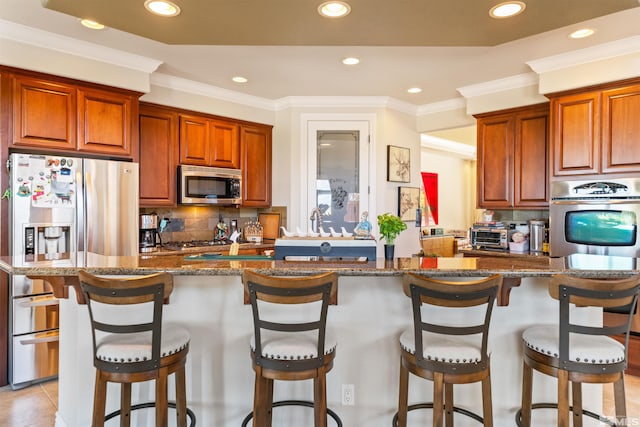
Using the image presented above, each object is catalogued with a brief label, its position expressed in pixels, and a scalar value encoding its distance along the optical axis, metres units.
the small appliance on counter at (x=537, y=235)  3.93
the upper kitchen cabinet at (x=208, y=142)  4.19
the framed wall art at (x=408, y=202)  4.90
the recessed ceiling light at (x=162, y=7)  2.06
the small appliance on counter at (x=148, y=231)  3.96
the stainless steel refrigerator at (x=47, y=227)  2.87
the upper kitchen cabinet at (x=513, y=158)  3.85
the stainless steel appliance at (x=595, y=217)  3.09
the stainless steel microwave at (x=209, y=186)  4.11
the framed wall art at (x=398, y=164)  4.73
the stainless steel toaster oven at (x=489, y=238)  4.13
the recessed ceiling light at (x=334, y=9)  2.10
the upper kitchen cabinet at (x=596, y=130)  3.11
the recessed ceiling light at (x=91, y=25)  2.78
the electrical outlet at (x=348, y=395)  2.14
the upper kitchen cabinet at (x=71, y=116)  2.95
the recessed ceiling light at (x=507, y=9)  2.04
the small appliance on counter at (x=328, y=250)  2.10
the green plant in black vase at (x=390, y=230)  2.23
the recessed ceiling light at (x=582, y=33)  2.87
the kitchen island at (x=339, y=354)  2.09
